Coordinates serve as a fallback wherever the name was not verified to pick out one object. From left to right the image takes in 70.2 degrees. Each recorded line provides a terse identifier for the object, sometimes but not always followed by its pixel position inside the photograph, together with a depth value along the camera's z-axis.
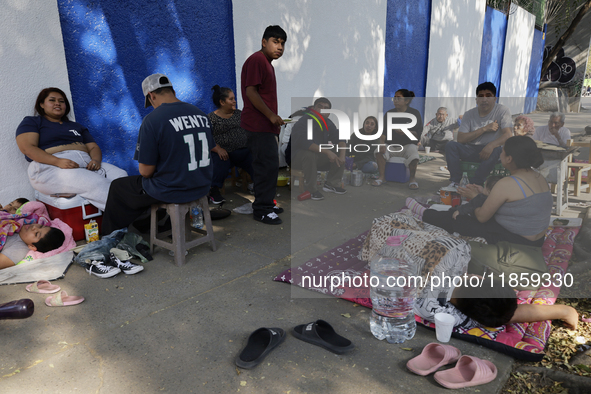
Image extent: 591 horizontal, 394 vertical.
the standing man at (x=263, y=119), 4.47
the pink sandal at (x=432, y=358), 2.27
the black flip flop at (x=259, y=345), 2.34
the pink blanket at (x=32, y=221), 3.63
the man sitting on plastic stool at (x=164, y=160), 3.42
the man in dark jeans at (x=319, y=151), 3.00
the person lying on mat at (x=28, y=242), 3.60
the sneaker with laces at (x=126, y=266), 3.50
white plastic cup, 2.52
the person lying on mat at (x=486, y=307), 2.57
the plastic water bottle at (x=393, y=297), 2.63
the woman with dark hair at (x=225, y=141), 5.42
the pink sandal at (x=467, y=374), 2.16
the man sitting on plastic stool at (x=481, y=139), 2.68
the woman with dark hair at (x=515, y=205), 2.61
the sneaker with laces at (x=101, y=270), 3.44
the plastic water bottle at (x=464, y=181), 2.81
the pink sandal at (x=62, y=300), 3.01
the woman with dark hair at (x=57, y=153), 4.03
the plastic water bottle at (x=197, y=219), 4.52
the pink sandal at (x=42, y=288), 3.22
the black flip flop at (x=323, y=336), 2.47
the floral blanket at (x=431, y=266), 2.50
